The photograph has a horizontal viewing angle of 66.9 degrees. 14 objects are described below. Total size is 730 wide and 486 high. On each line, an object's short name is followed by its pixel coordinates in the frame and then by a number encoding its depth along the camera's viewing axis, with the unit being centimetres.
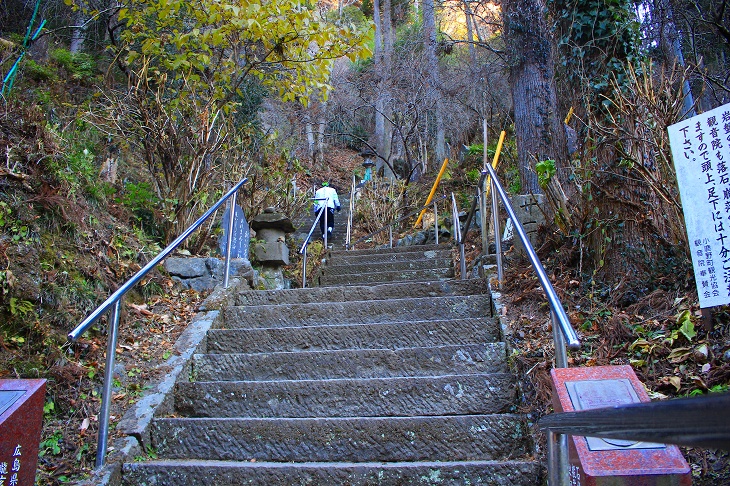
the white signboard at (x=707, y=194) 263
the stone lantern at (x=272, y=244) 699
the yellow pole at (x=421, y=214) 1106
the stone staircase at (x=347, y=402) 261
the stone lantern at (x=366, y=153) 2245
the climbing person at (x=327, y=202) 973
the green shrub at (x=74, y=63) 1011
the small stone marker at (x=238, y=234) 502
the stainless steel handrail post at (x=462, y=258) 564
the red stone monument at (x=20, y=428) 193
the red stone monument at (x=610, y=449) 147
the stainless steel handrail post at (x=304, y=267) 622
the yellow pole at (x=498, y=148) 875
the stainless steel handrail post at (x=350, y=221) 1017
